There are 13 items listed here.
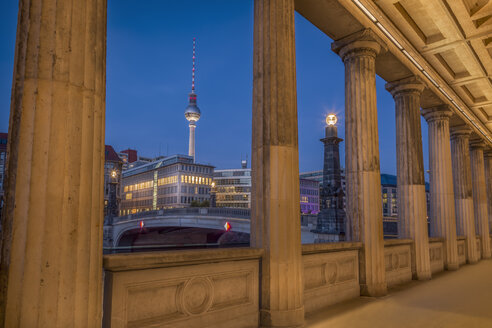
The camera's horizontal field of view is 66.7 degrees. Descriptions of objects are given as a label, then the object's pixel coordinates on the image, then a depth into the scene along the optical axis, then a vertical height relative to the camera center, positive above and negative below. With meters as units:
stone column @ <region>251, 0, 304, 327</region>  6.27 +0.66
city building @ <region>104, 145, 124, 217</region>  103.76 +11.78
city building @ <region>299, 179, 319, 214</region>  125.75 +3.89
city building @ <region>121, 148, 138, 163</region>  176.81 +24.28
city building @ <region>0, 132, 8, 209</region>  70.77 +11.43
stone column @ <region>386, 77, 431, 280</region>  12.13 +1.15
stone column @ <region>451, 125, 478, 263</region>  17.48 +0.92
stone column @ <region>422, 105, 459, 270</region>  14.80 +0.88
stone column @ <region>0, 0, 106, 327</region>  3.43 +0.29
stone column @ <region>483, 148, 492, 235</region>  23.52 +2.16
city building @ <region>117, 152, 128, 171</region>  170.31 +22.02
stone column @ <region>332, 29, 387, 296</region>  9.41 +1.39
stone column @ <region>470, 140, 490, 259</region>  20.03 +0.67
